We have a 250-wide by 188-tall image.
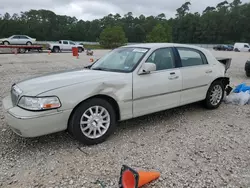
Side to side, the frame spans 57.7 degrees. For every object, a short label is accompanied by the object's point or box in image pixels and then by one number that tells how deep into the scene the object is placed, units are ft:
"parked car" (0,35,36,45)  96.78
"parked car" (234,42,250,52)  138.21
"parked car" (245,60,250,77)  30.35
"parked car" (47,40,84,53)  98.32
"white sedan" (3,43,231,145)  9.86
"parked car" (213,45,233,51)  156.76
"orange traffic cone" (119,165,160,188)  7.46
